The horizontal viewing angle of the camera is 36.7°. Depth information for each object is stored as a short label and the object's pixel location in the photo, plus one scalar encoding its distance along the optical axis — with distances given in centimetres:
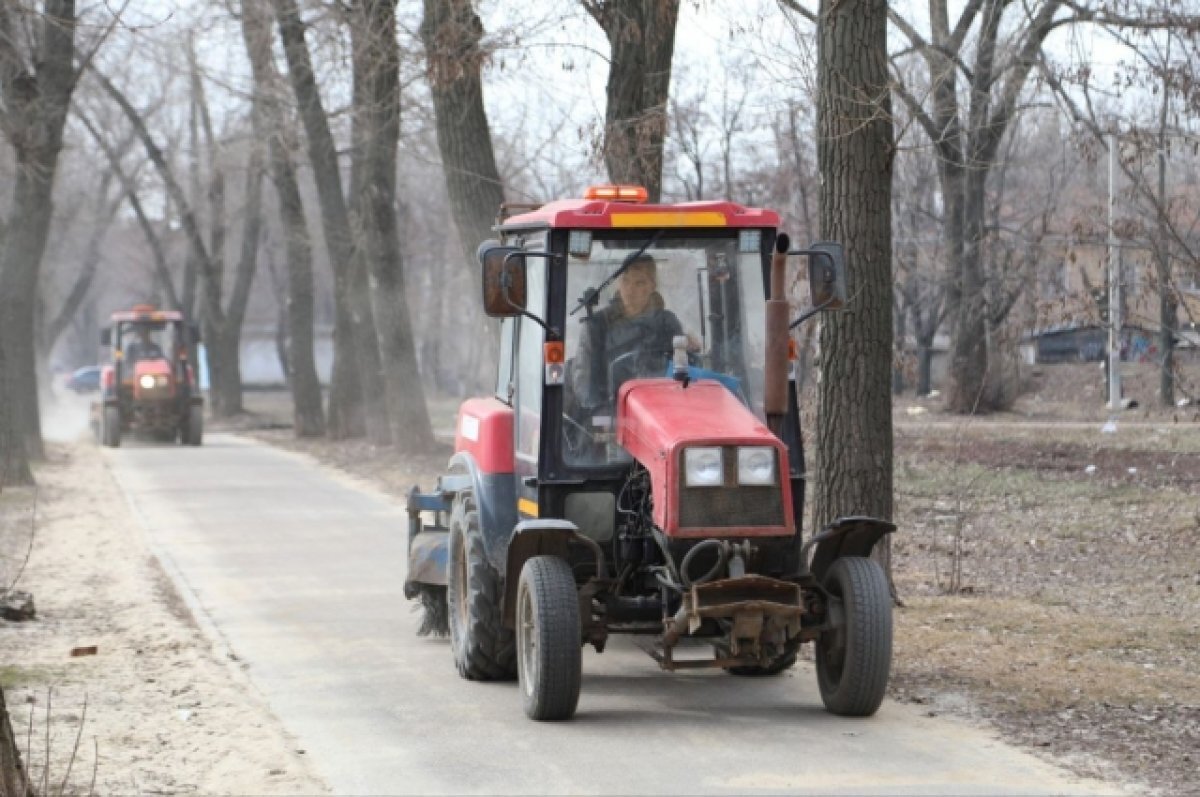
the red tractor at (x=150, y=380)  3478
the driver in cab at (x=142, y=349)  3588
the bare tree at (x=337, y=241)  3005
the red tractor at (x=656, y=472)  870
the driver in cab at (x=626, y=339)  959
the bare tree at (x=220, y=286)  4547
